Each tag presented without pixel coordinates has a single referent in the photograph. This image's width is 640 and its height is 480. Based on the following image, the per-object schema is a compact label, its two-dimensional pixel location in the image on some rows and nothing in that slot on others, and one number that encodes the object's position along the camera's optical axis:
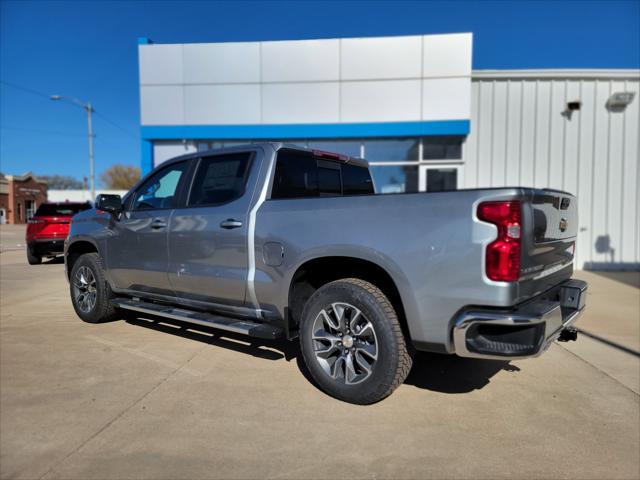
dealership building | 10.98
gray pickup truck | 2.78
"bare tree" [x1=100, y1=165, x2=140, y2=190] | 80.44
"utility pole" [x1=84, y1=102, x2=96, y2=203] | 30.14
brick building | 49.25
